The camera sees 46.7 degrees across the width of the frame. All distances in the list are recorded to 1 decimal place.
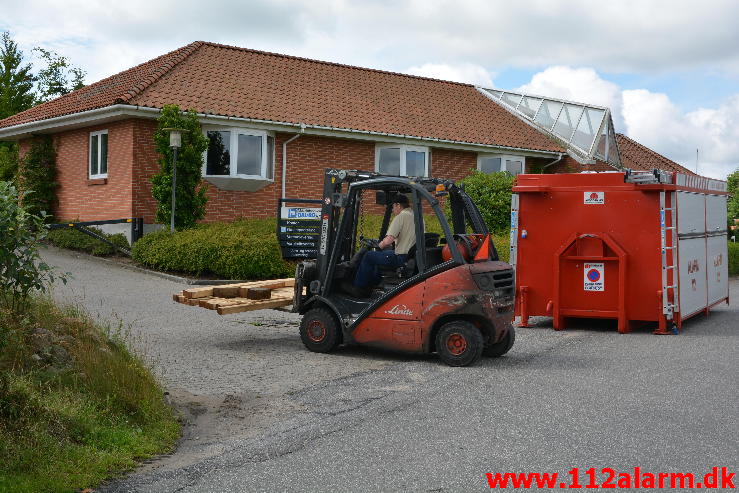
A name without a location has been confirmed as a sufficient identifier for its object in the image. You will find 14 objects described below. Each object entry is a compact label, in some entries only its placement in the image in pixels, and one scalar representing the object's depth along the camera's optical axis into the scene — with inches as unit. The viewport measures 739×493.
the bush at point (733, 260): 1040.2
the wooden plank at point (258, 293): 422.6
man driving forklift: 394.3
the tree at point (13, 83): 1551.4
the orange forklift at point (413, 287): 374.6
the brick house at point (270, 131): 896.9
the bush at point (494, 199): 967.6
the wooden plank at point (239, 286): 418.3
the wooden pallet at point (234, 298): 408.9
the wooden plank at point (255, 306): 402.3
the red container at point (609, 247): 499.2
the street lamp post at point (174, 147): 787.4
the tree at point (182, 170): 818.2
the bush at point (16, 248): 243.4
